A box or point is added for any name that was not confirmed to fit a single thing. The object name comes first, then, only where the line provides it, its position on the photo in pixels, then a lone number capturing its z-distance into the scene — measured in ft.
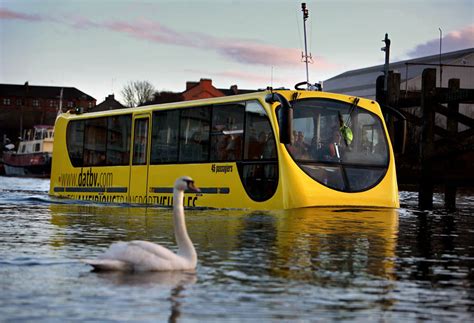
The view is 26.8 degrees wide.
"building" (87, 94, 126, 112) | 572.10
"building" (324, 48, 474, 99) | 253.65
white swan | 30.91
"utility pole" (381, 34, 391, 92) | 128.26
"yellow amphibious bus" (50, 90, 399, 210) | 67.46
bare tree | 485.97
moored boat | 285.43
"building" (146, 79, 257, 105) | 453.12
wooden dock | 86.82
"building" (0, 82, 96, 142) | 606.96
